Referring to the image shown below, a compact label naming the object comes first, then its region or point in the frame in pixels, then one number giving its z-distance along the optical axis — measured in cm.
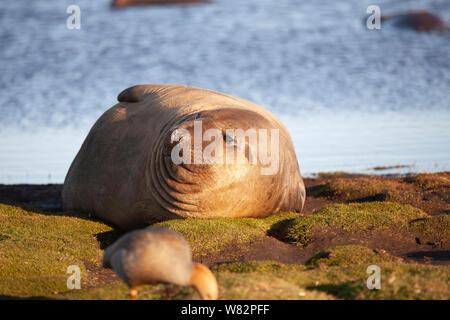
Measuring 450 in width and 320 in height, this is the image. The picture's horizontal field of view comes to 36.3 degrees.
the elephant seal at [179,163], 870
